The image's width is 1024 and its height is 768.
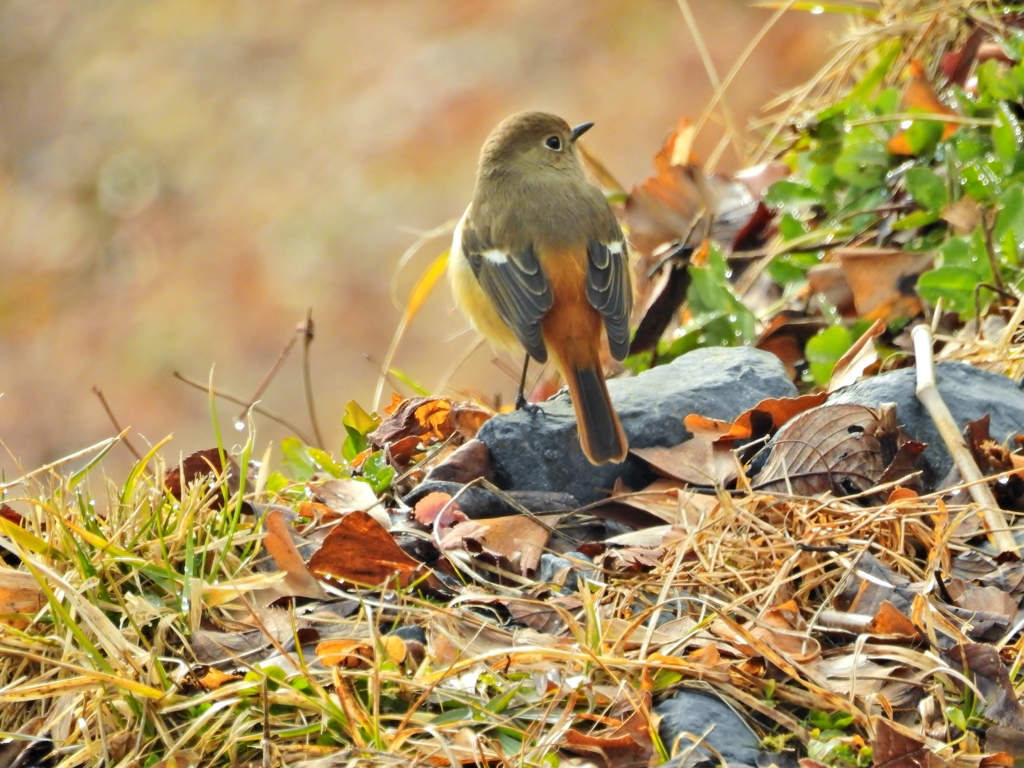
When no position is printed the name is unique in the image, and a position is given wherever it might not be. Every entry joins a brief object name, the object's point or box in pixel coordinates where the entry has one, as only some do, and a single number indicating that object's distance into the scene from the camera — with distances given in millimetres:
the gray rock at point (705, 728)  4707
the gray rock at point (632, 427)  7230
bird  8281
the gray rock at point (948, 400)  6582
